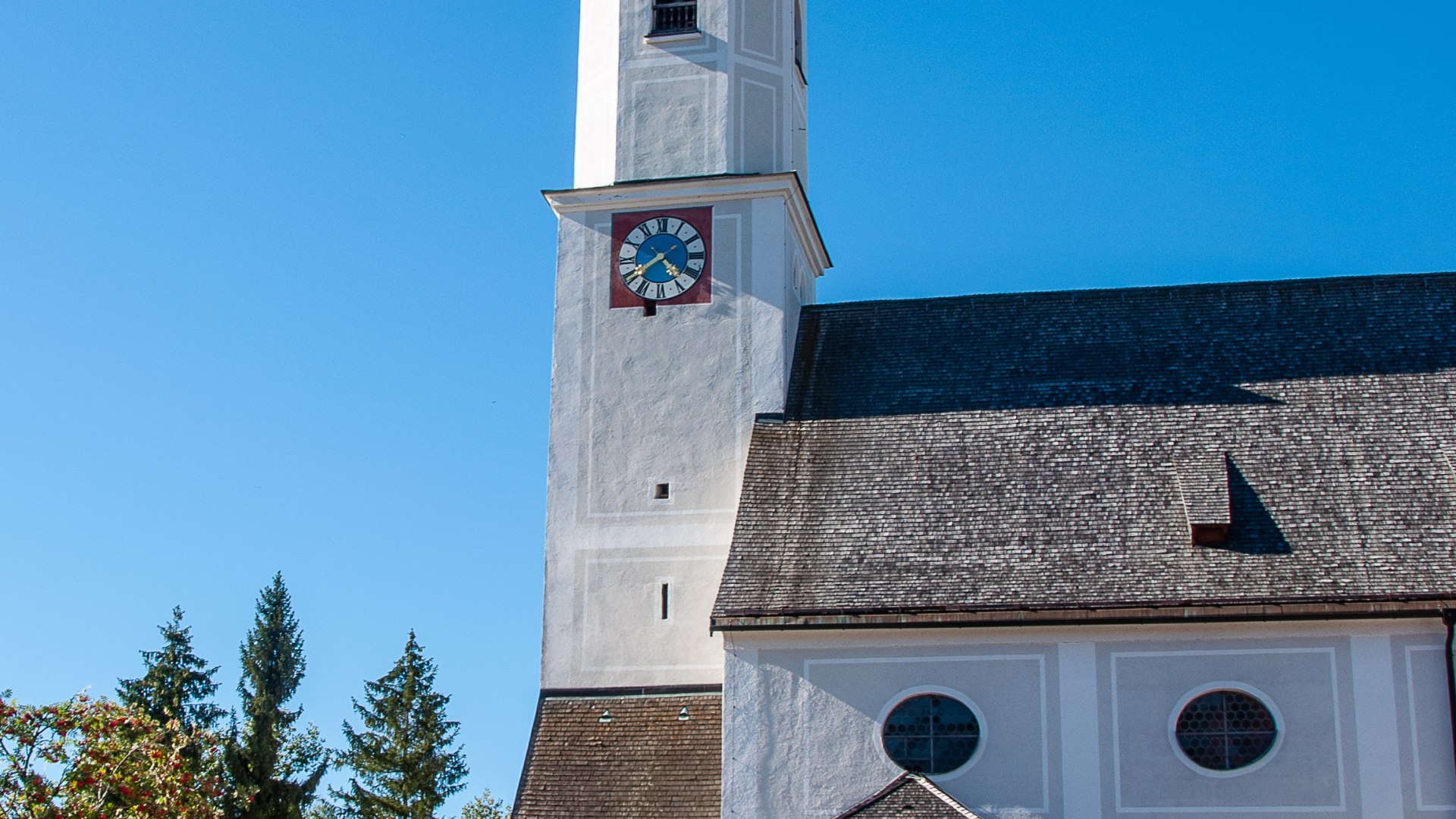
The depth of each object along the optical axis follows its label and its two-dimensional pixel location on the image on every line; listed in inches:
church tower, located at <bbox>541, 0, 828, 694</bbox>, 1055.6
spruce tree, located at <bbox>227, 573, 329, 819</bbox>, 1446.9
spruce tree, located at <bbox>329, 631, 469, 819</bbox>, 1573.6
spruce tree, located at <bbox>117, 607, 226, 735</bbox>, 1558.8
